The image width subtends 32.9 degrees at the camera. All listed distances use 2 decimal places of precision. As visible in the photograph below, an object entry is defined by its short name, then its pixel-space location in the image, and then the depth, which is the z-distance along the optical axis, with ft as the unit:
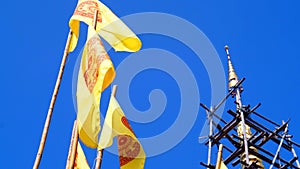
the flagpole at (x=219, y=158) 32.42
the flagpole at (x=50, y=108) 21.65
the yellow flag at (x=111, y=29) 29.04
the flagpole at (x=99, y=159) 22.98
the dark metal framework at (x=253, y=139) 48.25
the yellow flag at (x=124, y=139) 26.53
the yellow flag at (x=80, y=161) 28.14
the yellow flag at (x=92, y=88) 23.95
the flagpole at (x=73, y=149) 22.35
